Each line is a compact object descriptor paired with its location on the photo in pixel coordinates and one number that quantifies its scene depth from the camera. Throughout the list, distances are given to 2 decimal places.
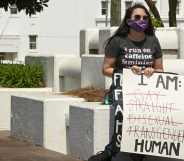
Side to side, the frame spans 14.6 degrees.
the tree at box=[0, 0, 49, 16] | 16.39
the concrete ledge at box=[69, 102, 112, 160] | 9.09
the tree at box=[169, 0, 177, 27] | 17.86
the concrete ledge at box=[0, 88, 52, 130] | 14.89
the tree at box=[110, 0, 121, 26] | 17.82
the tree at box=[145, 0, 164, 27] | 19.40
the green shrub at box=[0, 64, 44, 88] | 15.46
